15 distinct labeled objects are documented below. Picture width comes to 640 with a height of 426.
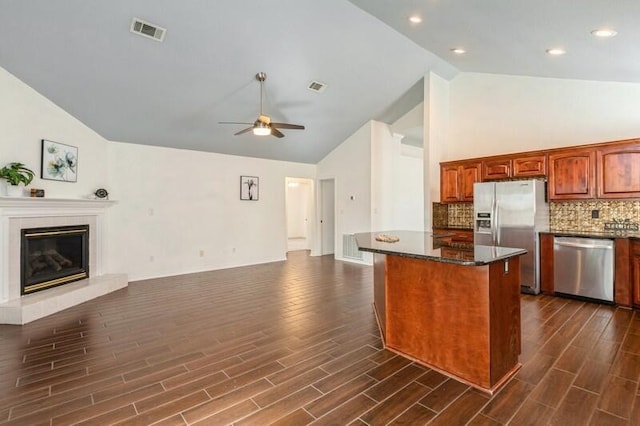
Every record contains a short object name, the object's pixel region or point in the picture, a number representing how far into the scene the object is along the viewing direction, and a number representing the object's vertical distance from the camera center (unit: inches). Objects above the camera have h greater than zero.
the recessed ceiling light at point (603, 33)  120.4 +68.3
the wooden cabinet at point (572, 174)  178.2 +22.8
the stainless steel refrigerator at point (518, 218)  189.2 -2.2
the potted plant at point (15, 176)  157.8 +19.4
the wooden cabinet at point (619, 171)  164.7 +22.4
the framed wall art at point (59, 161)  183.3 +31.7
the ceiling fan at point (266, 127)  170.4 +47.1
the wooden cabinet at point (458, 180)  228.2 +25.1
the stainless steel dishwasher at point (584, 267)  166.9 -28.1
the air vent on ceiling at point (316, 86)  219.7 +88.2
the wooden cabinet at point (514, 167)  197.6 +30.4
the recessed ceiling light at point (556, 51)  151.5 +77.5
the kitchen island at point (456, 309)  92.9 -30.0
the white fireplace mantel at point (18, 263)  155.0 -24.9
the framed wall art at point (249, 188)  294.5 +25.0
